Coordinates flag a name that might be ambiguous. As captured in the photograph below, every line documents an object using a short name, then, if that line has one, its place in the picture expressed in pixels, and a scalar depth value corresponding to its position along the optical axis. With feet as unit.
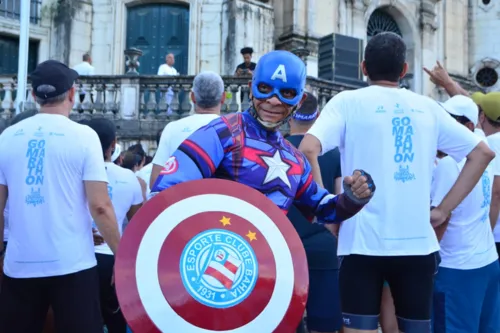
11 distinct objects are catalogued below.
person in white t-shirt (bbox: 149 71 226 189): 14.70
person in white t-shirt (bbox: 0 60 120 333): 9.90
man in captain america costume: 7.81
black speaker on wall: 53.06
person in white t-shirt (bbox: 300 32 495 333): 9.55
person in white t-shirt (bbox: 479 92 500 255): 13.83
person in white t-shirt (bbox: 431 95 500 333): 12.19
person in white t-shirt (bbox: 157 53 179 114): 41.85
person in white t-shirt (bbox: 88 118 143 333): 13.83
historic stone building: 52.06
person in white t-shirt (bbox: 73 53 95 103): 42.01
